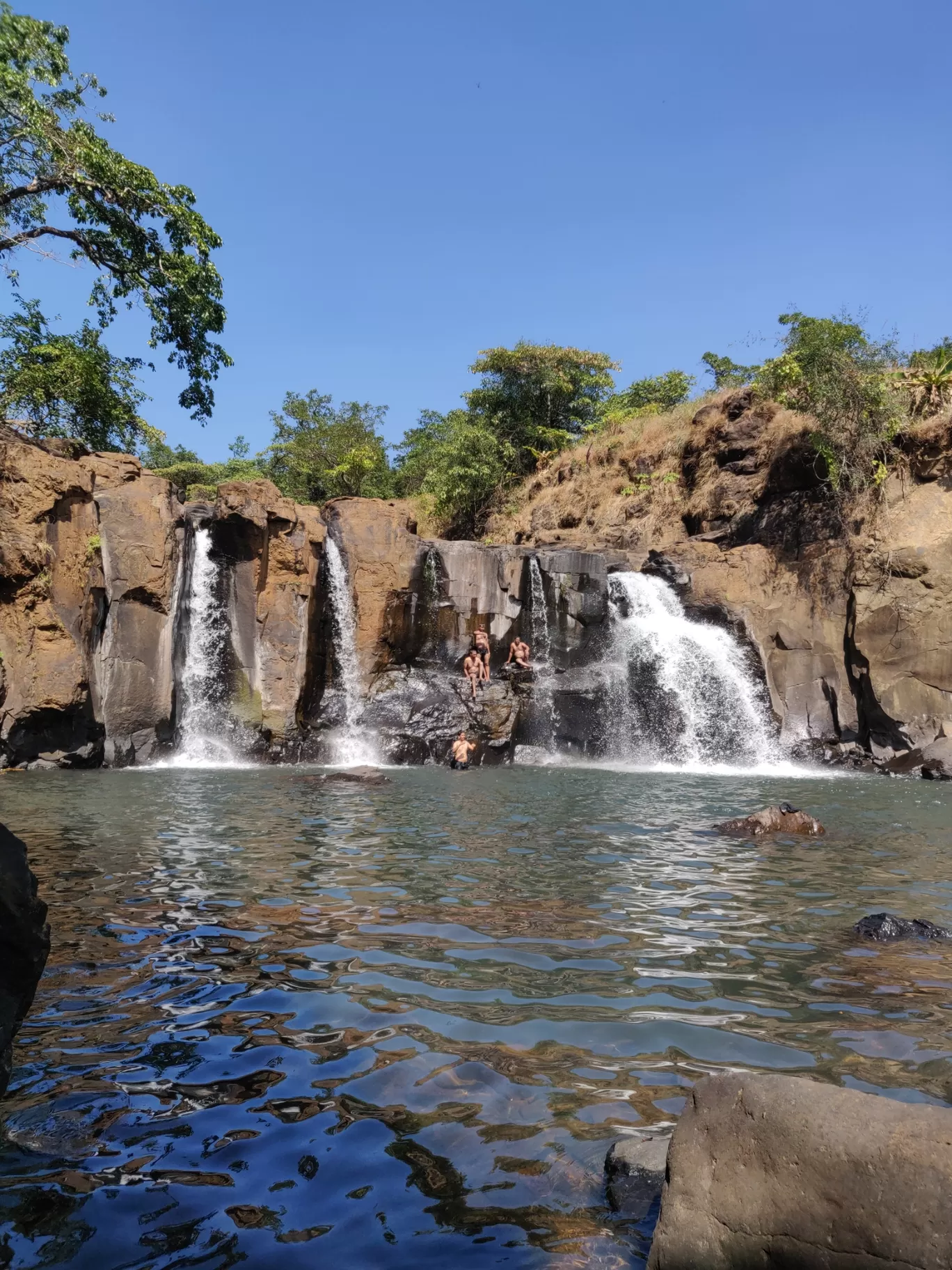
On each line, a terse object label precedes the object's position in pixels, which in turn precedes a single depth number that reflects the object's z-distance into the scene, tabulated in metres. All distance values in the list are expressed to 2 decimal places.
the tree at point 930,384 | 24.36
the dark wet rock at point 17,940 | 3.29
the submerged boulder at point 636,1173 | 2.86
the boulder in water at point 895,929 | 5.82
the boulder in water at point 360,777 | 15.31
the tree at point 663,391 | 37.53
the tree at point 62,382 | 22.03
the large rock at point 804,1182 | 2.17
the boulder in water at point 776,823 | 10.01
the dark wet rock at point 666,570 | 24.53
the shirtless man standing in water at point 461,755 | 19.34
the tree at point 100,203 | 16.05
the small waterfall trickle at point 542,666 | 22.03
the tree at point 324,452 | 40.28
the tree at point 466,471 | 34.81
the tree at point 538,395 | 36.84
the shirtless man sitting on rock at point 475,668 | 22.75
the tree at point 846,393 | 24.23
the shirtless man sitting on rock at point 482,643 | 23.39
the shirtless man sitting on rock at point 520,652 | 23.30
